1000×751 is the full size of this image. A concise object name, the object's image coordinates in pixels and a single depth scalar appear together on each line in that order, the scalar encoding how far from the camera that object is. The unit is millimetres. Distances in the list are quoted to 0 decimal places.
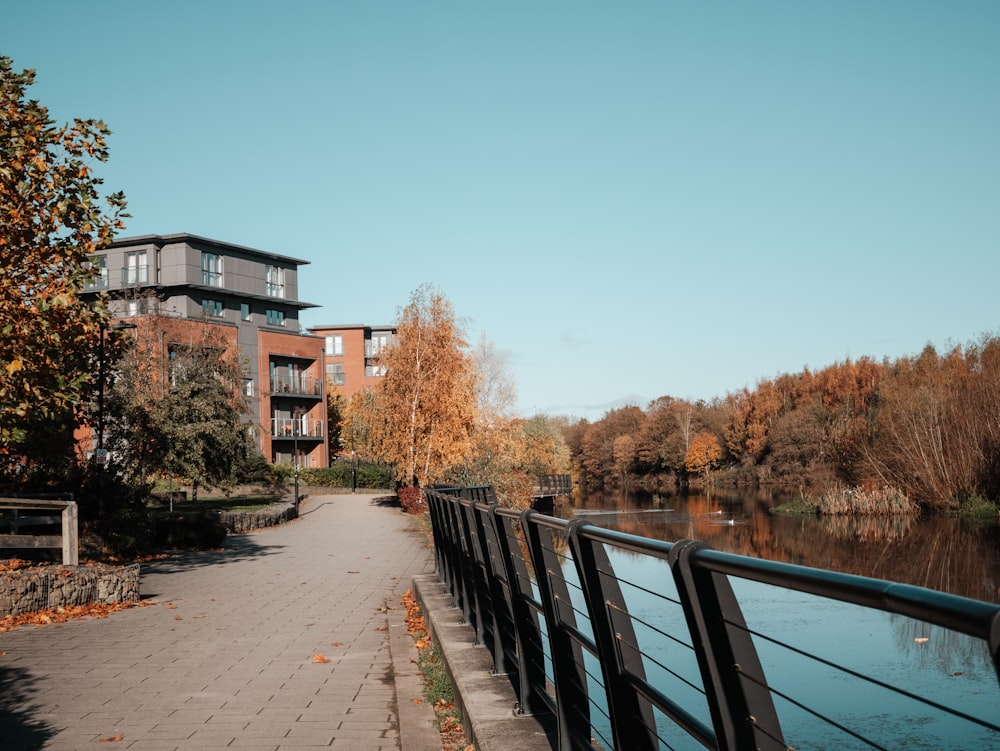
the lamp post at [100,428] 17891
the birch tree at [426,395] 38875
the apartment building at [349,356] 86562
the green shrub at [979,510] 38794
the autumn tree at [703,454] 101125
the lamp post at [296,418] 65788
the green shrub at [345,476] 60250
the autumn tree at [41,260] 12812
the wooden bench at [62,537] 13047
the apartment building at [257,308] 61344
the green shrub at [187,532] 21969
